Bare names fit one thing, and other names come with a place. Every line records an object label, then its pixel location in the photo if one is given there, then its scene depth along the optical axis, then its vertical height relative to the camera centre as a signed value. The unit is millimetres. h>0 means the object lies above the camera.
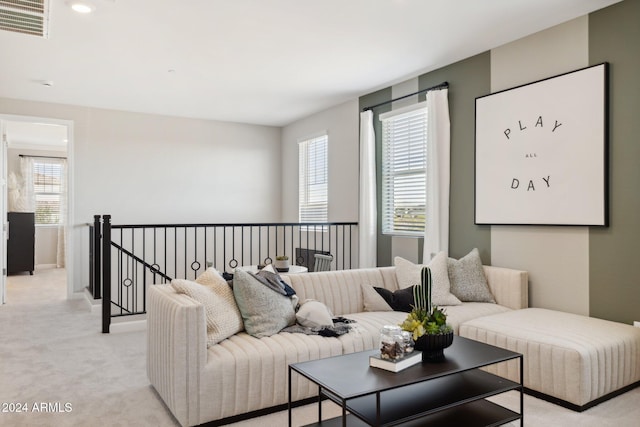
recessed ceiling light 3066 +1434
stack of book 2076 -685
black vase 2221 -641
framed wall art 3305 +514
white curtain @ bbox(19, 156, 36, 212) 9398 +559
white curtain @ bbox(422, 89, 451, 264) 4438 +409
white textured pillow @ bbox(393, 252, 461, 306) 3719 -521
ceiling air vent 2982 +1380
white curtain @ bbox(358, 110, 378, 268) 5316 +160
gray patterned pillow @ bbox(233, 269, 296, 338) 2840 -588
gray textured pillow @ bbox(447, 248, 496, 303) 3807 -551
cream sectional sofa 2402 -823
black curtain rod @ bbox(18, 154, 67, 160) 9508 +1225
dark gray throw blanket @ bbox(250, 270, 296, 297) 3021 -457
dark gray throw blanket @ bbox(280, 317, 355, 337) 2869 -740
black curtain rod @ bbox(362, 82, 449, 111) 4457 +1286
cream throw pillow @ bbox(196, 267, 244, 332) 2859 -485
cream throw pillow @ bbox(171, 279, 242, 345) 2695 -591
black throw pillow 3572 -661
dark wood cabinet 8438 -550
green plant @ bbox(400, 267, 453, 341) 2234 -514
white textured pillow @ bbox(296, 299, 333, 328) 3000 -675
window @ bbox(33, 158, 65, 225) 9719 +532
